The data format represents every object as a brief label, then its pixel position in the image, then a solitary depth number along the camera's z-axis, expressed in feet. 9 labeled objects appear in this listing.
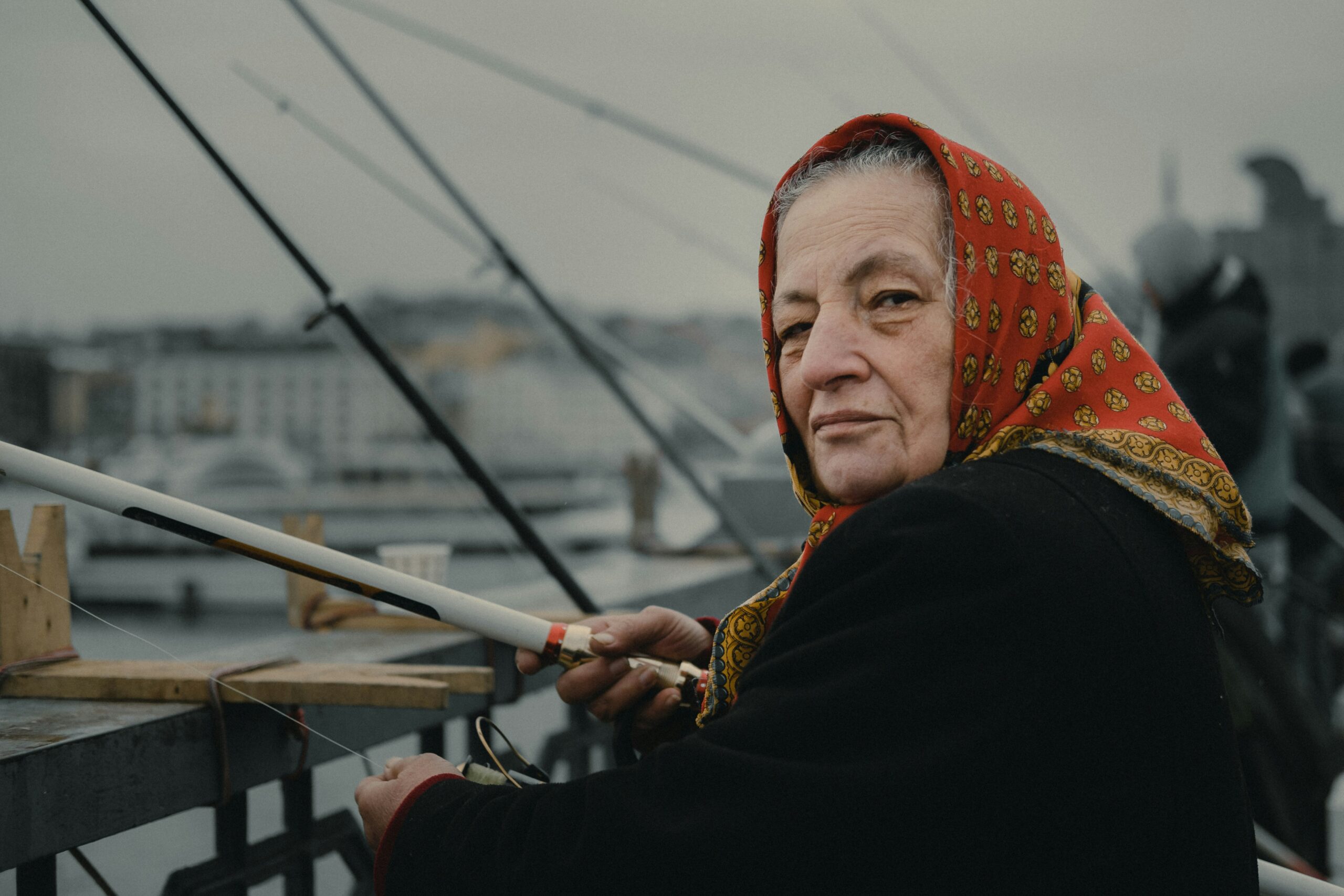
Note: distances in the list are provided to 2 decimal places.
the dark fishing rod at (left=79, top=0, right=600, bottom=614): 5.79
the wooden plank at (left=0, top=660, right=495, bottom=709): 4.66
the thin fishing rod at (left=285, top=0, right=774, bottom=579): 8.00
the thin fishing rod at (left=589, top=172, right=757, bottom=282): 12.75
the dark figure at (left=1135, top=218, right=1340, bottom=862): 12.37
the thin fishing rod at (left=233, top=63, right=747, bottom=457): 6.91
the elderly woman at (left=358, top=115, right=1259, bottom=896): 3.08
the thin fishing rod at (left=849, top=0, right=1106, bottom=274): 13.14
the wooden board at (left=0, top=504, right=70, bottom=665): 4.55
